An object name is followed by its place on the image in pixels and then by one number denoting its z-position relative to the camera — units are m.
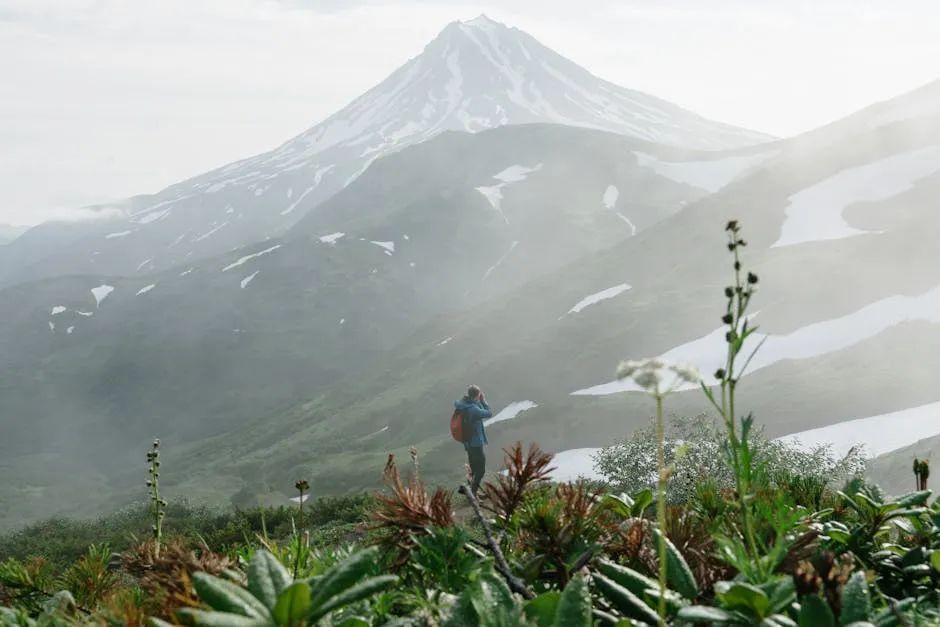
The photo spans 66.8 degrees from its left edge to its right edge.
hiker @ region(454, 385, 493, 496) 12.48
